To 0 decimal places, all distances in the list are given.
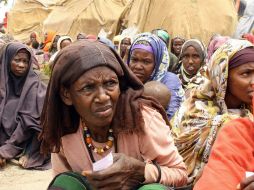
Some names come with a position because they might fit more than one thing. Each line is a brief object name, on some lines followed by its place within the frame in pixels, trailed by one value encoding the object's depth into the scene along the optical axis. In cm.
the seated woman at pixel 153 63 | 396
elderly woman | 221
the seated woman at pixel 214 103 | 275
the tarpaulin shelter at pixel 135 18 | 1206
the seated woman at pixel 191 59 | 571
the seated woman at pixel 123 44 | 841
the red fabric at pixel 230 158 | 176
